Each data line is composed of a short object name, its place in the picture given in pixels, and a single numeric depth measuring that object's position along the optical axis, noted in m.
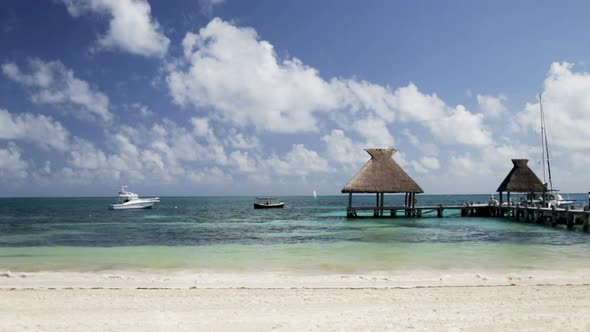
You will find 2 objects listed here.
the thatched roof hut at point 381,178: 39.38
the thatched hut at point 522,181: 41.22
